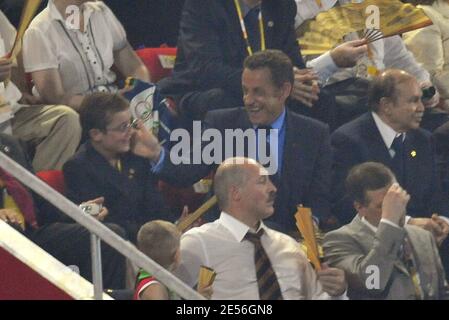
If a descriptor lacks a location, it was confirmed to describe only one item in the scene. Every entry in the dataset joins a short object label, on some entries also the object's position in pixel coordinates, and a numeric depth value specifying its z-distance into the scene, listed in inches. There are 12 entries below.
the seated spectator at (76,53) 430.6
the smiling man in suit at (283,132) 426.9
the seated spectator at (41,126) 423.8
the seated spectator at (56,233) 409.4
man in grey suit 417.4
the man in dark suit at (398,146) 434.9
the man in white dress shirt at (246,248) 408.2
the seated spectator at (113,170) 417.7
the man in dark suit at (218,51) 435.2
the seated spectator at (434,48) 462.9
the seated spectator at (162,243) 403.9
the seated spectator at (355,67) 447.5
